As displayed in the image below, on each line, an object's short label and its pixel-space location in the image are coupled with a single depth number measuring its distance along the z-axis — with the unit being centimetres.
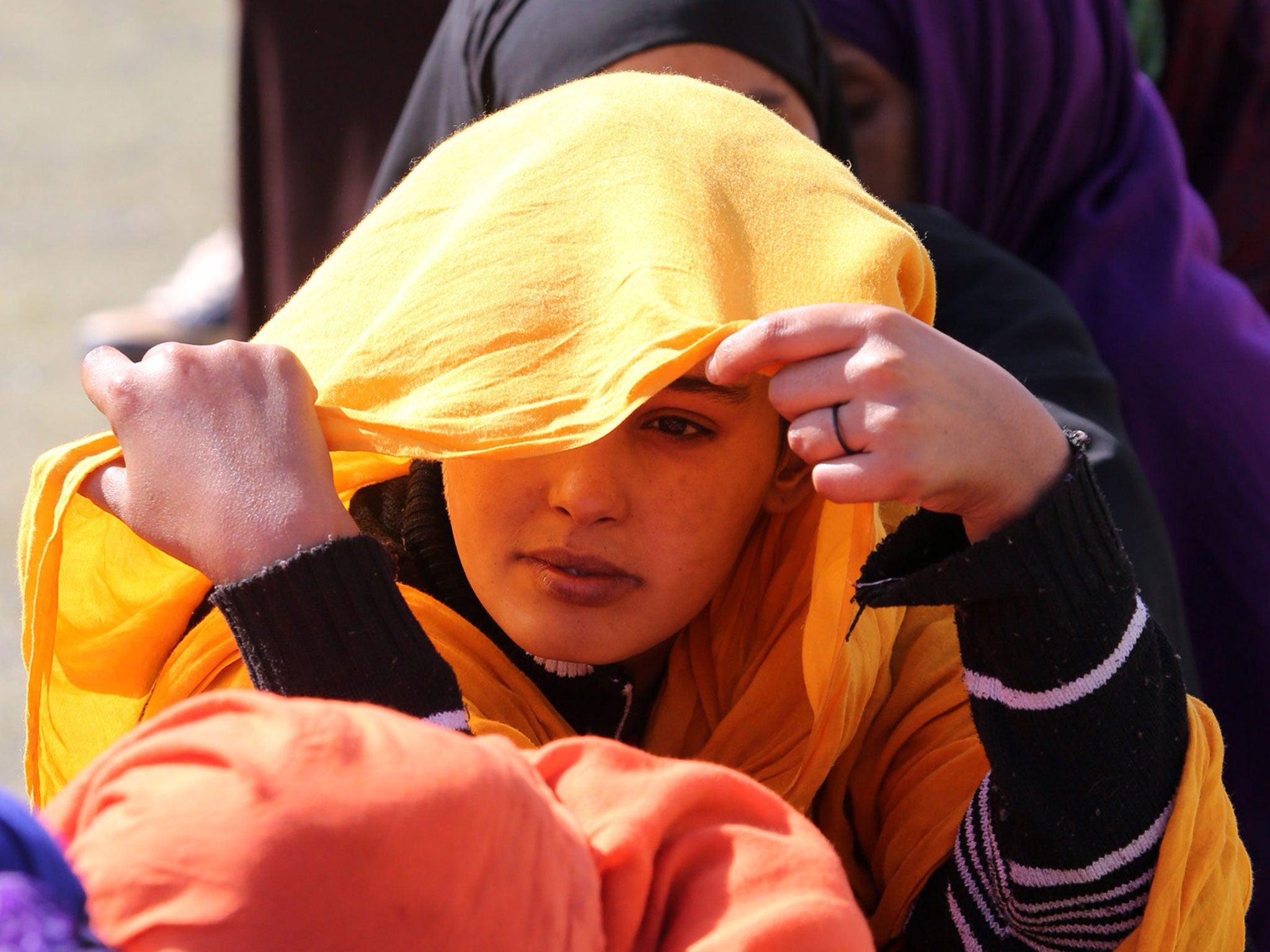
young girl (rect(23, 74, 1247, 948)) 245
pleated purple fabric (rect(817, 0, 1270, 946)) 504
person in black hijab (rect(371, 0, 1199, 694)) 416
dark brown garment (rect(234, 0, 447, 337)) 683
